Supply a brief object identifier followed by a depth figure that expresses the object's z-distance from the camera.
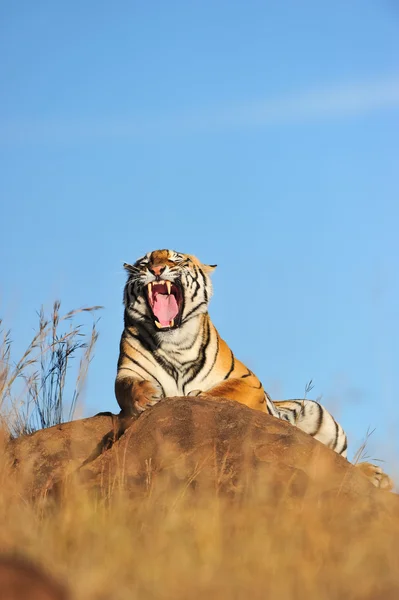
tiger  13.60
